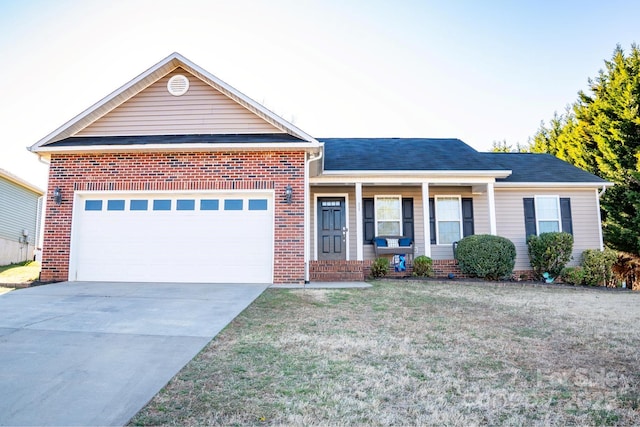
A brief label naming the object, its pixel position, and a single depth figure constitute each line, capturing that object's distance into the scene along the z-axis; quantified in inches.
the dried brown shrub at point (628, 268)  552.4
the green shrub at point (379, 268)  457.4
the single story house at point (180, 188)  379.6
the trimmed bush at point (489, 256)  435.2
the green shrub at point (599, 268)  462.7
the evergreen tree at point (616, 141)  572.7
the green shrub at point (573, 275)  456.8
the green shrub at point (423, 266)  458.9
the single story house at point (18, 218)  646.5
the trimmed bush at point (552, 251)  464.1
